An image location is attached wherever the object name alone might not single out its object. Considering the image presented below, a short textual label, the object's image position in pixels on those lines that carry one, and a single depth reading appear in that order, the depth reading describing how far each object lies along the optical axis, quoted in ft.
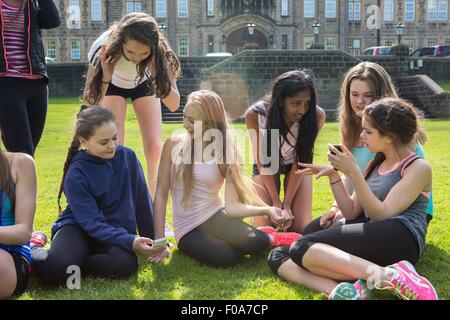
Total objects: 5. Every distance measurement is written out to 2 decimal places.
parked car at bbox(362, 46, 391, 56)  110.07
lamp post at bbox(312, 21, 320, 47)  117.75
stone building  135.54
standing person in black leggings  14.08
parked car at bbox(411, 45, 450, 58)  111.65
